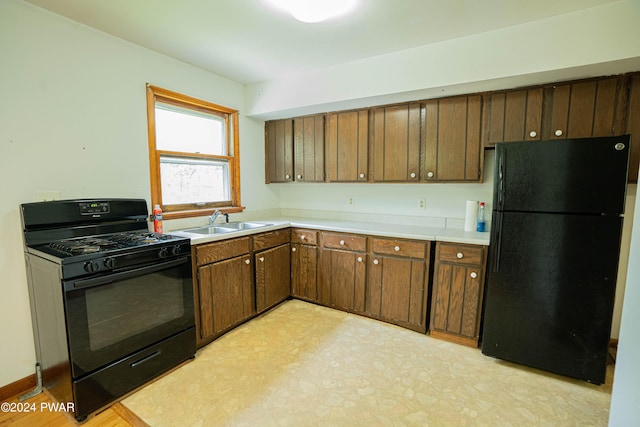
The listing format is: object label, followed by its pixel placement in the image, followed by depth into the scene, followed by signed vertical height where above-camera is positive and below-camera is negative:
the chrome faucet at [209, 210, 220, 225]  2.98 -0.33
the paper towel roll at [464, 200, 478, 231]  2.68 -0.27
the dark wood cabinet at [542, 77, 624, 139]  2.07 +0.58
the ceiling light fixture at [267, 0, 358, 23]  1.76 +1.11
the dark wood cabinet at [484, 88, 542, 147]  2.28 +0.57
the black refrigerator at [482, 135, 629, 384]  1.84 -0.44
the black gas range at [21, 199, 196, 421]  1.63 -0.73
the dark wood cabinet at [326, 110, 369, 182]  3.04 +0.43
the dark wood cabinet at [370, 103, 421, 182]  2.77 +0.44
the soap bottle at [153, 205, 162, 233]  2.48 -0.30
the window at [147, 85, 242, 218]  2.63 +0.30
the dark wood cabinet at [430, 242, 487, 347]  2.35 -0.88
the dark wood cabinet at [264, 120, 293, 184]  3.54 +0.44
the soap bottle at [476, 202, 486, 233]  2.69 -0.32
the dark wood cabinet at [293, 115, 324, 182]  3.31 +0.44
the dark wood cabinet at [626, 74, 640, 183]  2.00 +0.47
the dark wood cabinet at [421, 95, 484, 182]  2.51 +0.42
